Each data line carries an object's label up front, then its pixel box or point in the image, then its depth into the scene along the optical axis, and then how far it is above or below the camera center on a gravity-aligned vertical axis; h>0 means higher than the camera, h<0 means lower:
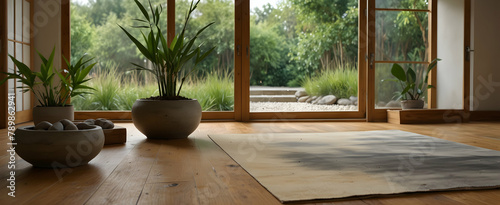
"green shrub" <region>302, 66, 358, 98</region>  5.07 +0.20
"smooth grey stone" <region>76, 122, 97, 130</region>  2.01 -0.12
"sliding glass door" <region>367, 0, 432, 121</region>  4.57 +0.56
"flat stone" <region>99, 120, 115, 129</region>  2.71 -0.15
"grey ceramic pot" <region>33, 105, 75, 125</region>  2.98 -0.09
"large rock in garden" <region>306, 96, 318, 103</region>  5.22 +0.01
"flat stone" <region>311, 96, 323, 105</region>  5.16 -0.01
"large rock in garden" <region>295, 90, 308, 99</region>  5.40 +0.08
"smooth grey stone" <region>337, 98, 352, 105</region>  5.03 -0.02
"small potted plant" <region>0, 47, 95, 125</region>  2.96 -0.03
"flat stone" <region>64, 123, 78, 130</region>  1.88 -0.11
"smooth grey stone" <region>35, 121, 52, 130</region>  1.86 -0.11
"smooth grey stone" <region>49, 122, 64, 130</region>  1.83 -0.11
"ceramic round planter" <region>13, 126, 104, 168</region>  1.77 -0.18
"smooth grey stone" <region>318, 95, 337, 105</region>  5.08 +0.00
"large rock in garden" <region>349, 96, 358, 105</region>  4.96 +0.00
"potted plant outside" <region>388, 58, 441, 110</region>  4.45 +0.17
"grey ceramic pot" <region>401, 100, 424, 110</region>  4.45 -0.04
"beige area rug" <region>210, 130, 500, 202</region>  1.56 -0.28
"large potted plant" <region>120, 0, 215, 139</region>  2.87 -0.05
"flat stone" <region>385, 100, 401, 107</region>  4.67 -0.03
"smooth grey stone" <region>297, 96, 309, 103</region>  5.26 +0.01
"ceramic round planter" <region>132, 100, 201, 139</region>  2.86 -0.11
